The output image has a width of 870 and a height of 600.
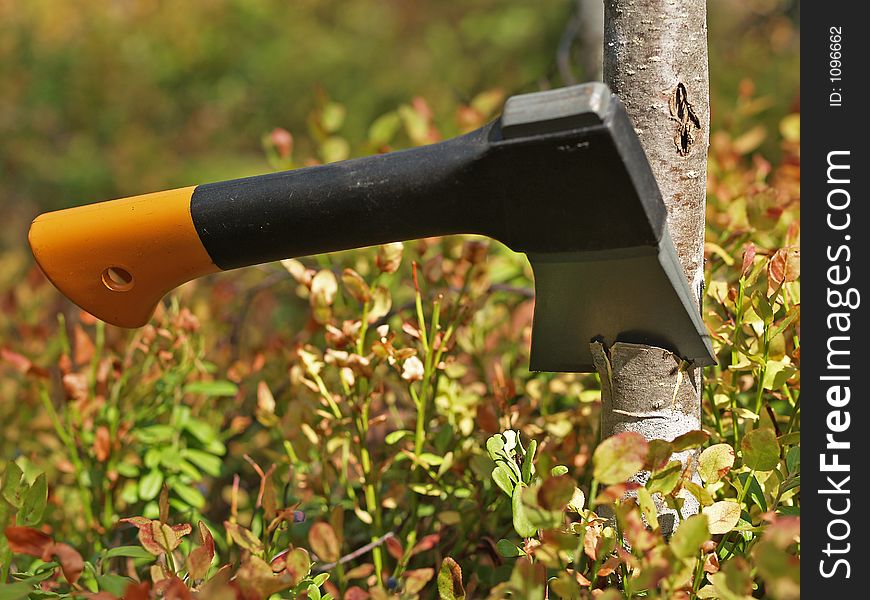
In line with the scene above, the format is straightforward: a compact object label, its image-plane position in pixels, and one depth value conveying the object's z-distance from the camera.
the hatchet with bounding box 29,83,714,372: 0.97
